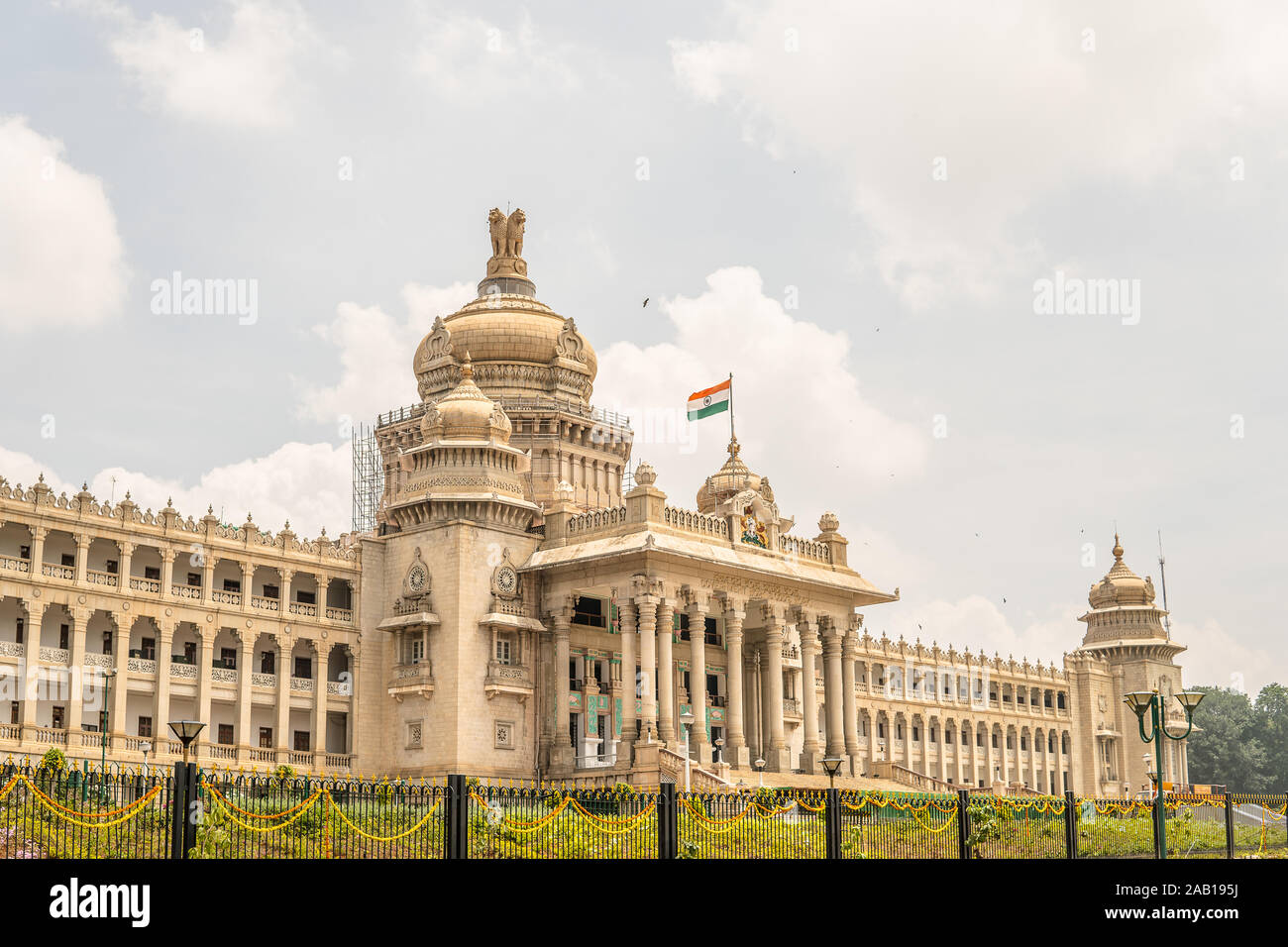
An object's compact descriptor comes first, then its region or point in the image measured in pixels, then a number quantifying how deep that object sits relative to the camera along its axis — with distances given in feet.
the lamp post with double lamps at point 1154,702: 108.58
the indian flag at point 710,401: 203.62
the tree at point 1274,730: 421.18
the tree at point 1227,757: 400.26
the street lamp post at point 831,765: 151.08
